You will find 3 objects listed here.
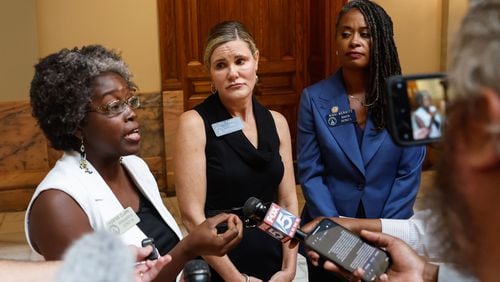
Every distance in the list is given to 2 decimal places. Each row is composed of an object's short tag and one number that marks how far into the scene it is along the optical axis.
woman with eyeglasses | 1.93
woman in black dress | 2.52
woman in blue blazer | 2.63
